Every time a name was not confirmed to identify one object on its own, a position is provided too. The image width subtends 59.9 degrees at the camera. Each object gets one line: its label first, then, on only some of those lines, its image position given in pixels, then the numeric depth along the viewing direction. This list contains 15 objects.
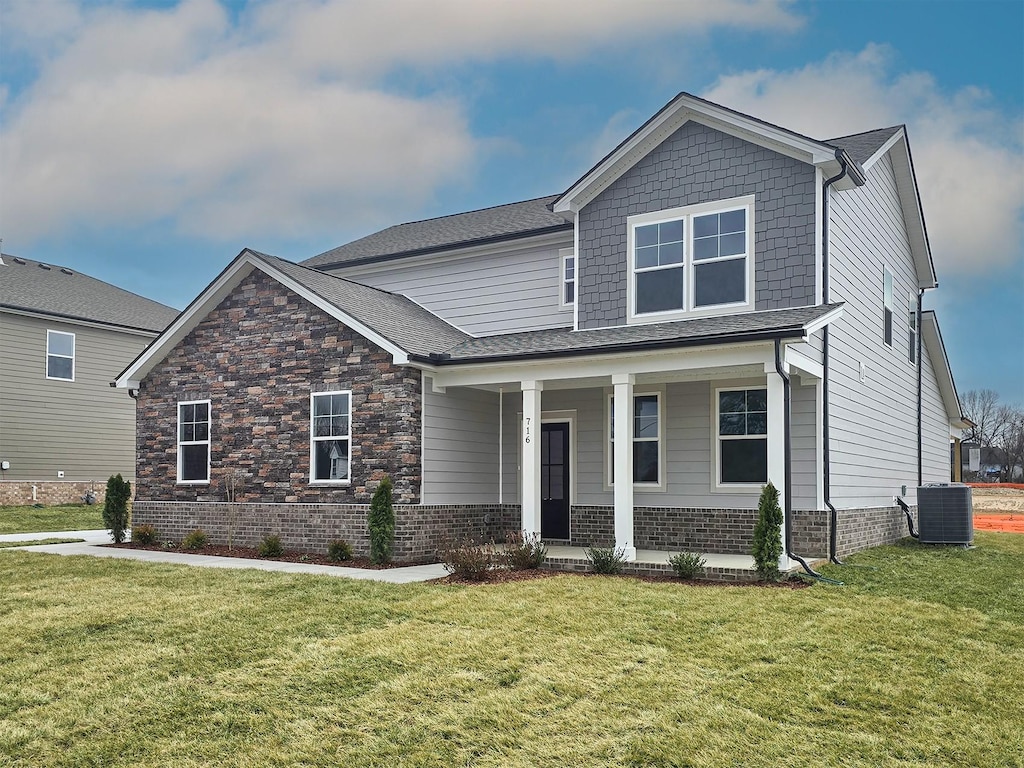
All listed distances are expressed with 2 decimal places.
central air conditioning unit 16.02
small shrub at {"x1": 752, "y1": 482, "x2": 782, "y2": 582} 10.80
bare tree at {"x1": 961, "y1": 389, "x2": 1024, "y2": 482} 66.38
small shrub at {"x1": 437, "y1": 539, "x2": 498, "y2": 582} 11.24
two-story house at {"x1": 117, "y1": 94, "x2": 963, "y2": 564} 12.89
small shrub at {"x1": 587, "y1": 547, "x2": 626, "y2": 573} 11.91
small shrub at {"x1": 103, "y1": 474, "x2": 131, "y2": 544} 16.45
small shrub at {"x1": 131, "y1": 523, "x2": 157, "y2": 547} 15.98
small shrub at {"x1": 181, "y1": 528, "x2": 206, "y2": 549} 15.02
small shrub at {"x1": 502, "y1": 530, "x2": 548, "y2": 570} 12.12
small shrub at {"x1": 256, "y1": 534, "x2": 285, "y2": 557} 14.14
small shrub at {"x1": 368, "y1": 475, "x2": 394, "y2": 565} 13.09
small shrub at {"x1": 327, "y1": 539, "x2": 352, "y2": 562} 13.62
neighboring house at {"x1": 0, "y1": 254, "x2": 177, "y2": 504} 23.59
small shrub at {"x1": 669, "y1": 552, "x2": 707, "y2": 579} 11.30
